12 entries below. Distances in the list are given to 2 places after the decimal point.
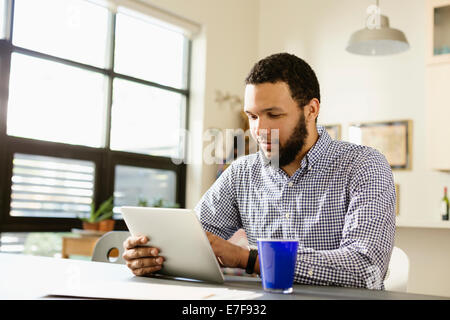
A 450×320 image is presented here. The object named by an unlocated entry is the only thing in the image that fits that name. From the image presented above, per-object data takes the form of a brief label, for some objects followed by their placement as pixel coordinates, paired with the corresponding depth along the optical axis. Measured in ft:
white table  2.96
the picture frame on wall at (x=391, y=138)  14.05
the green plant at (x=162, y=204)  14.13
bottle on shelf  12.94
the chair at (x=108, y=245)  5.88
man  4.01
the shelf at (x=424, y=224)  11.82
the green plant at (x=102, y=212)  12.21
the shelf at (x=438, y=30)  12.71
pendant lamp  11.40
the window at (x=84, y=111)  11.81
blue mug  3.24
